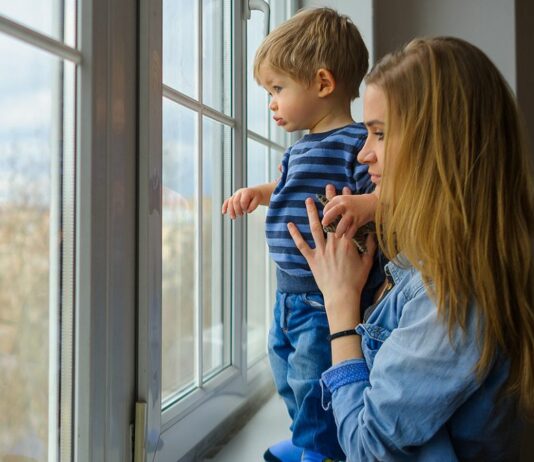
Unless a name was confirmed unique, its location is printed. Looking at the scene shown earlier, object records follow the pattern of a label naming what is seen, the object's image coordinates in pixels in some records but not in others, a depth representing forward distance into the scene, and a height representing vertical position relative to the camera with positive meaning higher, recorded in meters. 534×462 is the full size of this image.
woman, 0.75 -0.04
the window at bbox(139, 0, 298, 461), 0.89 +0.02
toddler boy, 1.06 +0.12
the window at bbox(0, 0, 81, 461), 0.69 +0.02
